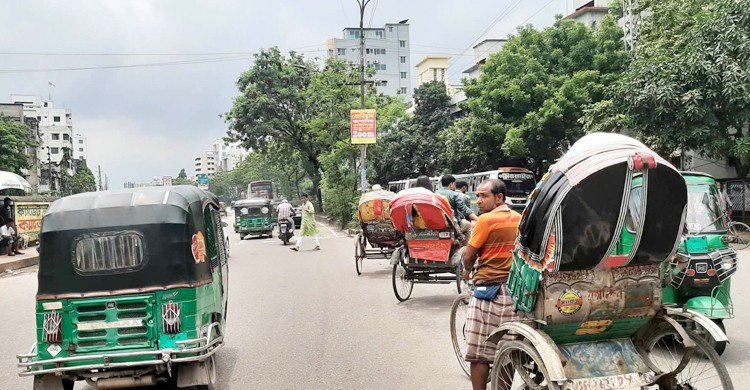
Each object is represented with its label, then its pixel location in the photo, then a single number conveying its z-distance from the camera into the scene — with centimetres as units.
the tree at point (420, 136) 4378
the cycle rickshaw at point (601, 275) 348
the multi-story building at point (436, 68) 7419
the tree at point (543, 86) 2736
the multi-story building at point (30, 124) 7315
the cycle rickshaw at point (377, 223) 1280
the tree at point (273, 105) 4234
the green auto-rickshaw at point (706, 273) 592
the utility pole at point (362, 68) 2744
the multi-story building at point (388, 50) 9638
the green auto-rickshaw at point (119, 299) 509
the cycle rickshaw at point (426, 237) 896
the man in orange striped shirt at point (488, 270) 455
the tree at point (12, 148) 4859
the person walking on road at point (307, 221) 1880
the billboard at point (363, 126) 2586
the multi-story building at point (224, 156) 16662
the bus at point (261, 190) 4928
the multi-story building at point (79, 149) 13862
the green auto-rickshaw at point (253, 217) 2866
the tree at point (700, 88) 1692
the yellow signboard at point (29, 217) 2321
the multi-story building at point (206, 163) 19112
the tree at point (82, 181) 9412
